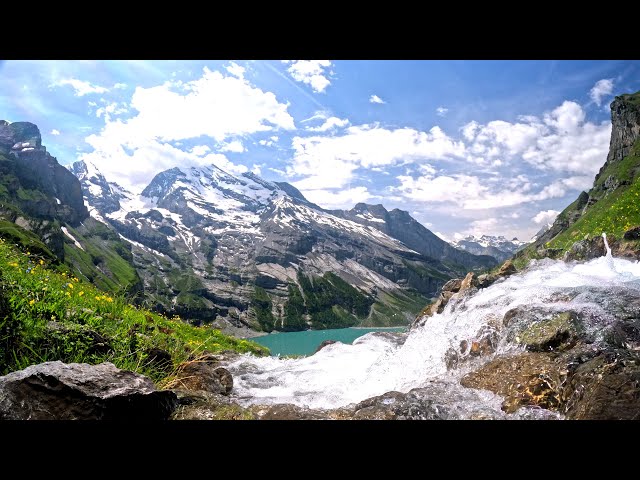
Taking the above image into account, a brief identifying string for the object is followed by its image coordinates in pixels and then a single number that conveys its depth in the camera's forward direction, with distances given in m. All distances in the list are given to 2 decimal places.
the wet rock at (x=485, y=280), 22.08
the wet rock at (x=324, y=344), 22.50
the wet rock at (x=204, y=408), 6.50
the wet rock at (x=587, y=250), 20.23
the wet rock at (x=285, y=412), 7.59
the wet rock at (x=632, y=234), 18.91
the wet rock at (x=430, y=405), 6.73
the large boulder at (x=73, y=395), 4.68
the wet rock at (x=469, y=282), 22.21
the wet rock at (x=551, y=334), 8.36
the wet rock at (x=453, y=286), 25.97
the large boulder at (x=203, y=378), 8.63
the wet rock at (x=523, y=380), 6.69
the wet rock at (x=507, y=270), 23.04
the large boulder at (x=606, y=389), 5.21
